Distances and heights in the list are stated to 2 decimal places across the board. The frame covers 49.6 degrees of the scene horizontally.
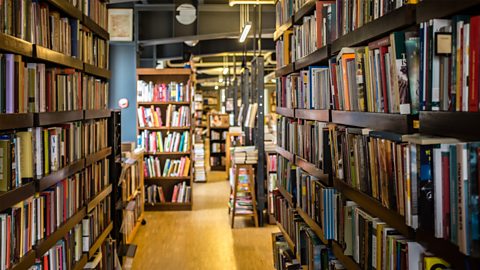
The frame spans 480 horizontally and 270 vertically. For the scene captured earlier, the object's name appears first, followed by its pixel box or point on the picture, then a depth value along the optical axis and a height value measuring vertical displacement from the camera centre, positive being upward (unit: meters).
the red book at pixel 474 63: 1.37 +0.13
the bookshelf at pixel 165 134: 8.45 -0.33
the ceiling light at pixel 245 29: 6.60 +1.11
